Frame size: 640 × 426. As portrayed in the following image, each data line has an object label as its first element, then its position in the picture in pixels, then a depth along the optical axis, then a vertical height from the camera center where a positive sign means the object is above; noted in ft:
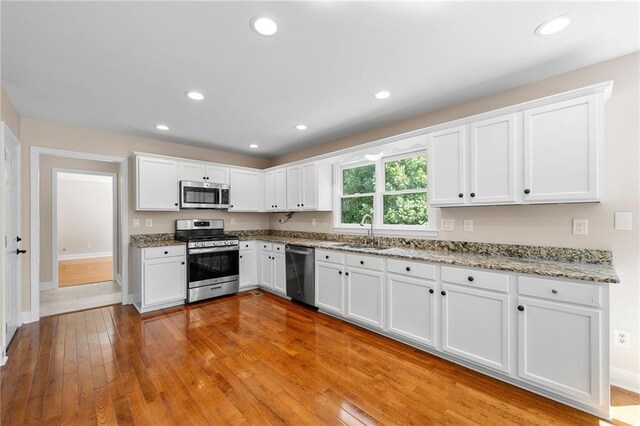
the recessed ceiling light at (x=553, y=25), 5.48 +3.95
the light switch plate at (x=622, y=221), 6.65 -0.26
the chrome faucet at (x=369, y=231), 12.11 -0.85
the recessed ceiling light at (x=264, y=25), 5.45 +3.96
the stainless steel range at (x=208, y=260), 13.09 -2.38
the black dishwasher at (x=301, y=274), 12.10 -2.88
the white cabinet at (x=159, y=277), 11.93 -2.95
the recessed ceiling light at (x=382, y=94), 8.75 +3.95
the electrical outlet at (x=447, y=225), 9.58 -0.47
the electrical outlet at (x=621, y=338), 6.70 -3.24
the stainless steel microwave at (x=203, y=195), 13.80 +1.01
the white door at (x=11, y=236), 8.29 -0.74
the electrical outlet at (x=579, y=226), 7.16 -0.42
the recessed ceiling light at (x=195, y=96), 8.81 +3.98
